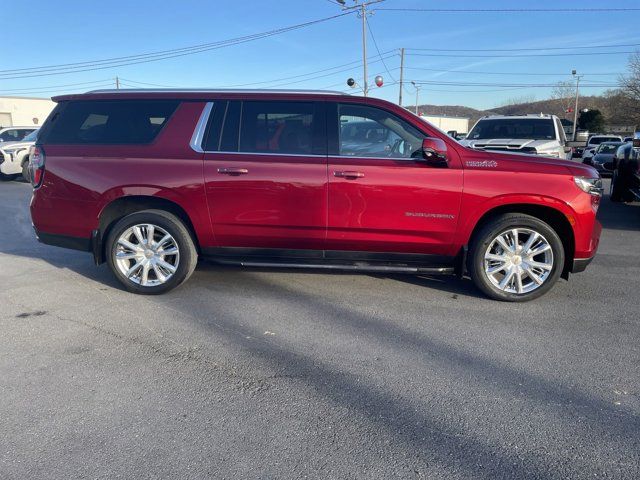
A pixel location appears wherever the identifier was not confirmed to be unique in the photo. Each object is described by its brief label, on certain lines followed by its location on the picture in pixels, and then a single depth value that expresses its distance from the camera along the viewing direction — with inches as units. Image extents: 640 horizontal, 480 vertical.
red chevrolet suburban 179.8
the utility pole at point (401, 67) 1687.4
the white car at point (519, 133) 395.2
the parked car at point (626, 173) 361.1
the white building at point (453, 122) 2546.8
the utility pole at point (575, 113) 2335.3
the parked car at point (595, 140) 1062.4
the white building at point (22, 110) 2164.1
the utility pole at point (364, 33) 1112.2
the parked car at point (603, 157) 766.5
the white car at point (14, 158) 575.5
